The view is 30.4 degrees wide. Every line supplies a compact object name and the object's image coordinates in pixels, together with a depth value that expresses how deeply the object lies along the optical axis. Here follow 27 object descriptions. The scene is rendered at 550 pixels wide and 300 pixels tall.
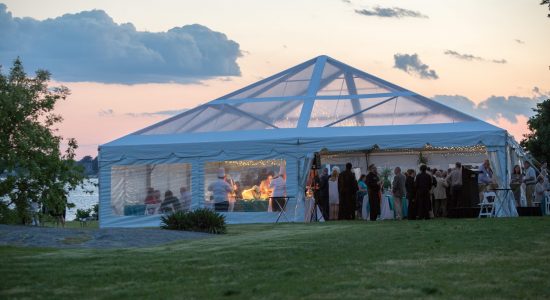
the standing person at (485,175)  30.85
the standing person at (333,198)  31.84
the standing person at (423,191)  29.48
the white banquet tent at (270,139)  30.92
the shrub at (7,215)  29.02
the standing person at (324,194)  31.47
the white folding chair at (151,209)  32.84
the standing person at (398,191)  30.42
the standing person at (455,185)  30.58
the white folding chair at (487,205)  29.70
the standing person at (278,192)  31.64
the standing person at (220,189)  32.28
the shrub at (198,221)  23.70
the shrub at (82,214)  44.06
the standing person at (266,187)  32.06
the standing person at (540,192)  31.42
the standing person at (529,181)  31.30
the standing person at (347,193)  30.92
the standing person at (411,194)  30.00
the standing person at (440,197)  30.65
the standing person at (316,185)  31.08
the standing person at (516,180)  30.80
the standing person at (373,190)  30.39
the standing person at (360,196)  32.50
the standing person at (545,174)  31.80
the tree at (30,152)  28.71
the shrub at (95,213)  47.53
